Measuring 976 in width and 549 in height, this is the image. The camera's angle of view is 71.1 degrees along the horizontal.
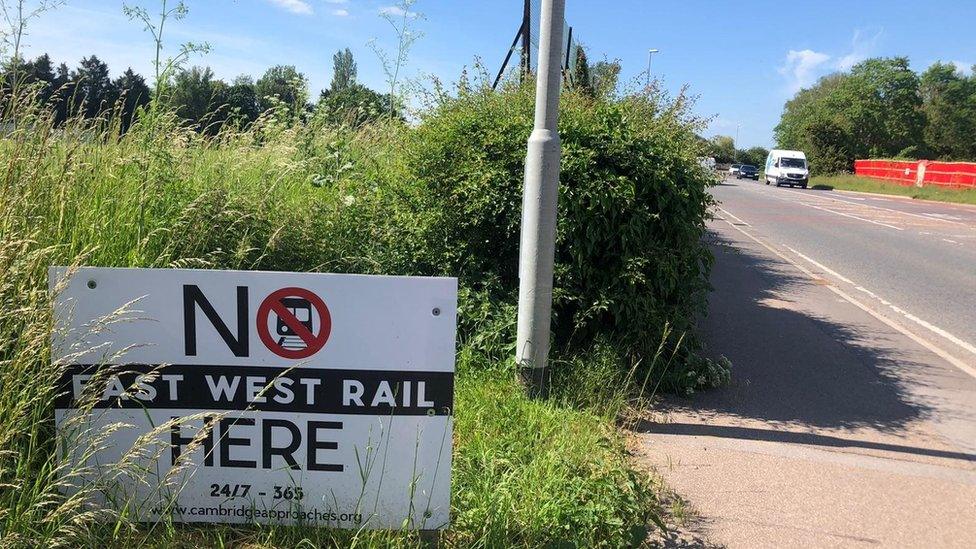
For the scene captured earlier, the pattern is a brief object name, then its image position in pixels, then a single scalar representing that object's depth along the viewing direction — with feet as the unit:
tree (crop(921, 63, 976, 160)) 240.53
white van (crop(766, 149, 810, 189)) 158.30
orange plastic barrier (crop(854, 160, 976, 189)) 126.00
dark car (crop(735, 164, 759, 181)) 217.15
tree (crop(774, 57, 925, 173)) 217.15
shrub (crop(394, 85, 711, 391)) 15.21
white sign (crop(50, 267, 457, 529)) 7.92
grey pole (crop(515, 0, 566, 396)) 12.95
